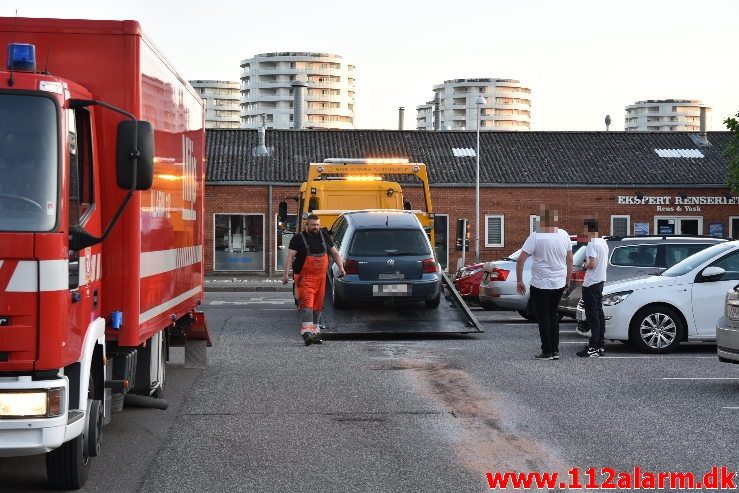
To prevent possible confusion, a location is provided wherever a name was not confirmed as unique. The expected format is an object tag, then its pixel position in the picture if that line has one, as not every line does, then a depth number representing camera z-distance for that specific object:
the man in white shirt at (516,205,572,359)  15.39
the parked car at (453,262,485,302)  25.75
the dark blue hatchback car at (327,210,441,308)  18.73
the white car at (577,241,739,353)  16.12
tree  49.97
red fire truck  7.04
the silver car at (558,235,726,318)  20.05
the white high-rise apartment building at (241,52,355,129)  182.00
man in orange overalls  17.38
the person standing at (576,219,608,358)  15.80
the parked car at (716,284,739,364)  12.13
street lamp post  52.16
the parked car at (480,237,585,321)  22.52
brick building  53.47
